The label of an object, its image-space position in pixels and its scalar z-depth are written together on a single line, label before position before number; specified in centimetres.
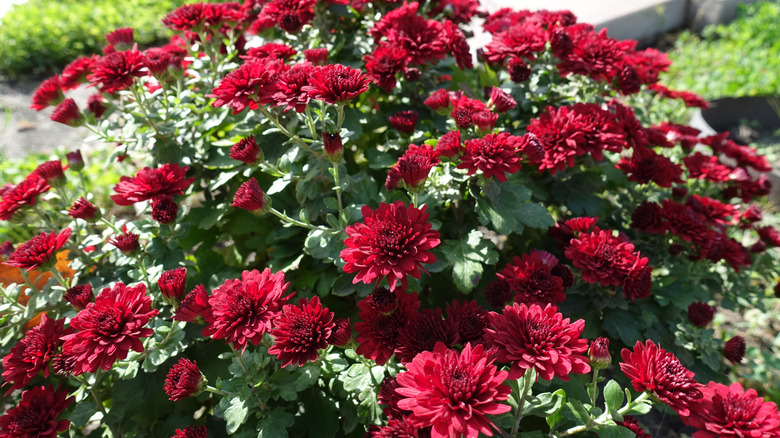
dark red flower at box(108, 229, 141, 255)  41
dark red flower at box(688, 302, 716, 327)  46
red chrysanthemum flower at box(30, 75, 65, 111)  52
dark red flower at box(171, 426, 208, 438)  34
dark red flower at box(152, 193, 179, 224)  41
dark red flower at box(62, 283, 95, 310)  39
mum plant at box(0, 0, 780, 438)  32
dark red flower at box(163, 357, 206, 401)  33
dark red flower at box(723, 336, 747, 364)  48
